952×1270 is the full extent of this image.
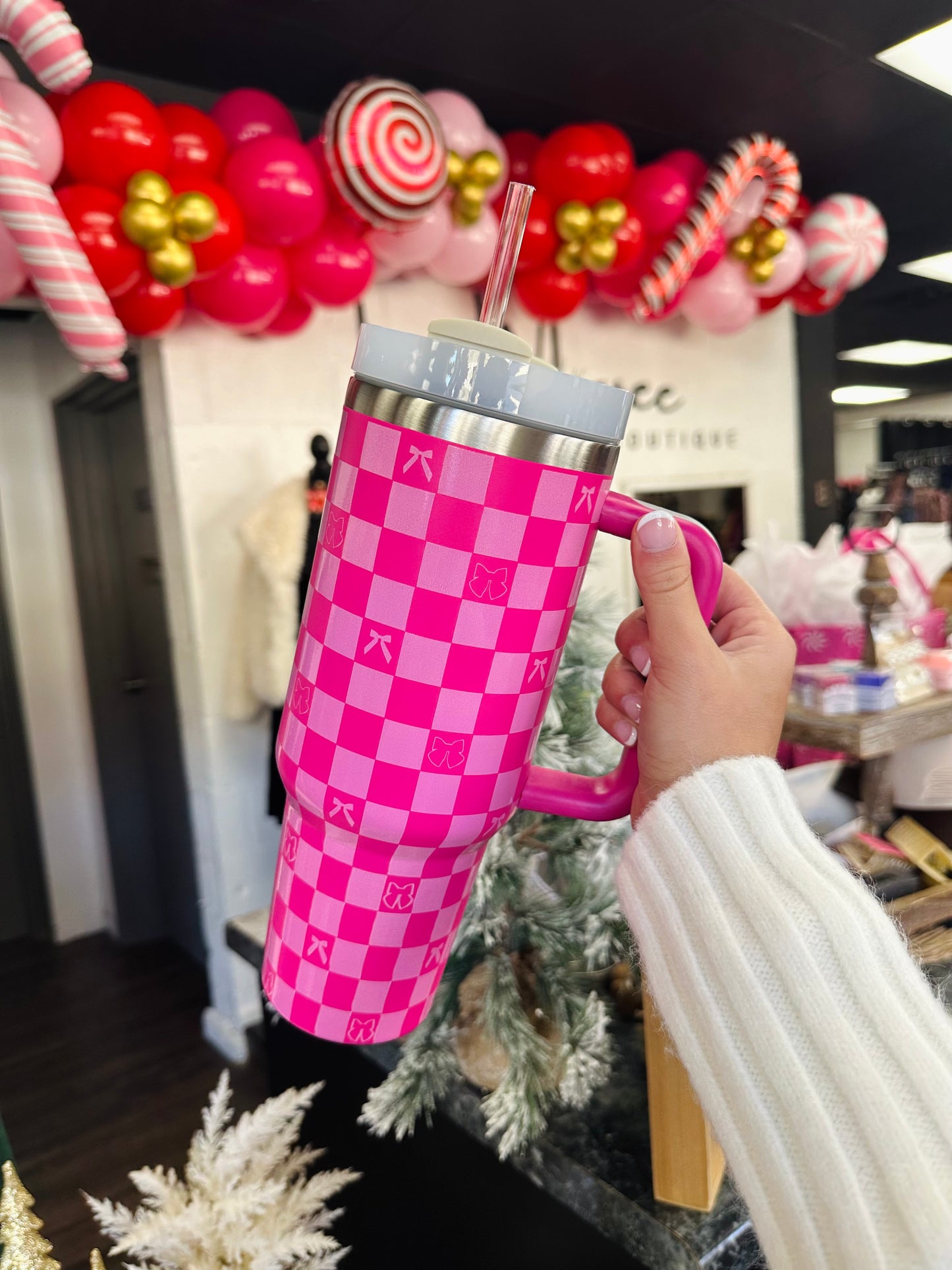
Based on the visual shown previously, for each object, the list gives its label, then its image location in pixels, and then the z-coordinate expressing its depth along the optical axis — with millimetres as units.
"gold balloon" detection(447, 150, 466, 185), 2102
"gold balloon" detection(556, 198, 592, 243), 2326
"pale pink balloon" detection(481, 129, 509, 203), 2199
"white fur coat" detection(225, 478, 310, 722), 2148
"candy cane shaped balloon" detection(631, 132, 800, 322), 2482
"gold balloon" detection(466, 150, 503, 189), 2129
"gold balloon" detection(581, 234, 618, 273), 2367
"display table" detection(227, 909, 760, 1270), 607
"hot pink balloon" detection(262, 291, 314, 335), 2209
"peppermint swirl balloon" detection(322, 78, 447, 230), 1859
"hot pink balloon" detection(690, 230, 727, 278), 2639
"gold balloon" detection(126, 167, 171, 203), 1737
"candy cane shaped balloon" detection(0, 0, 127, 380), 1342
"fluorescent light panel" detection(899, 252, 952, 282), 3863
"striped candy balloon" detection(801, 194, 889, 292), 2965
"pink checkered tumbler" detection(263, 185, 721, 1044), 393
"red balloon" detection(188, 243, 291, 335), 1957
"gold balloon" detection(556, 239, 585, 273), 2387
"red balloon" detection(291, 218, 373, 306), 2039
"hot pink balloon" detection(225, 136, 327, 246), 1867
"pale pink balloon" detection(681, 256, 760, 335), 2730
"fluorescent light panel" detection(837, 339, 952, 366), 4125
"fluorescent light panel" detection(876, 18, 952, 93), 2289
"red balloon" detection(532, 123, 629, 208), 2271
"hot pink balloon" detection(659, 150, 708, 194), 2541
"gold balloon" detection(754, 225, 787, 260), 2715
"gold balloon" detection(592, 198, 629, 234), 2340
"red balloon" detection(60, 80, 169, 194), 1705
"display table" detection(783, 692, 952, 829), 1003
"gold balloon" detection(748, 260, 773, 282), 2762
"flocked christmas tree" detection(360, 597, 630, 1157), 670
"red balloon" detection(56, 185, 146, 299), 1693
